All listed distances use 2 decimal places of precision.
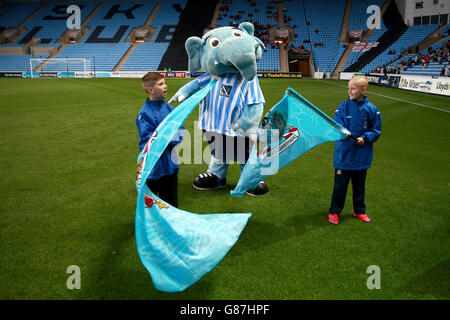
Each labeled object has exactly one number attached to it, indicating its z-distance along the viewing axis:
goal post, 32.94
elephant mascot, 3.46
